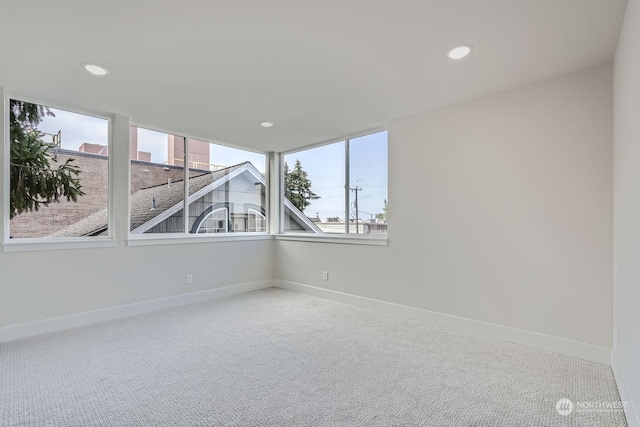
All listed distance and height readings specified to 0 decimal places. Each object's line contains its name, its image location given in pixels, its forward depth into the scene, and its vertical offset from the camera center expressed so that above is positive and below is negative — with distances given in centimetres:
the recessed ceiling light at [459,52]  228 +116
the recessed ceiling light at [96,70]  259 +117
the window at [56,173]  317 +43
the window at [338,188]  427 +39
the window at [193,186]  411 +40
